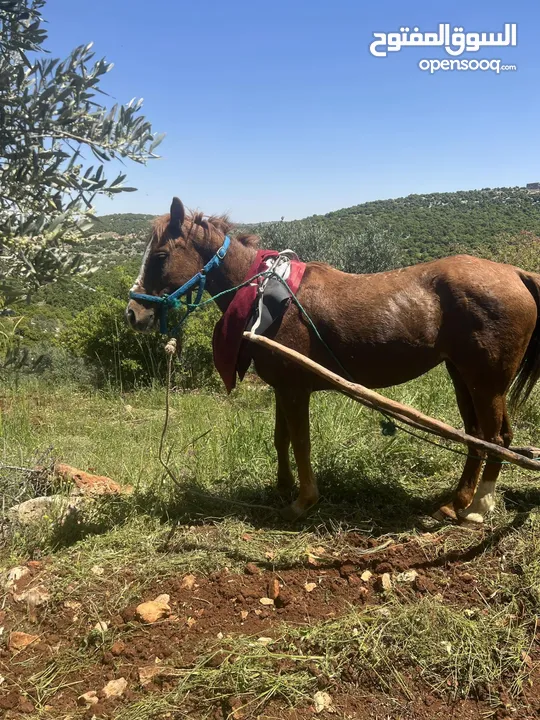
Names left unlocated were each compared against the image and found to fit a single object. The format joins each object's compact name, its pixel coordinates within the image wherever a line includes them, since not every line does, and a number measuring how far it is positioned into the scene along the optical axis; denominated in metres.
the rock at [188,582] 2.60
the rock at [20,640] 2.23
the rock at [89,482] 3.61
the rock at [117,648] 2.16
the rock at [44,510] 3.11
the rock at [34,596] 2.49
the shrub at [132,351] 9.09
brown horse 2.94
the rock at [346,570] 2.66
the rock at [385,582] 2.49
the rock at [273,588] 2.51
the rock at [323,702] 1.87
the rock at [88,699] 1.93
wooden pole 2.54
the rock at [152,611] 2.35
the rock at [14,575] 2.60
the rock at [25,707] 1.89
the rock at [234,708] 1.83
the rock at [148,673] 2.00
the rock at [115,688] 1.96
